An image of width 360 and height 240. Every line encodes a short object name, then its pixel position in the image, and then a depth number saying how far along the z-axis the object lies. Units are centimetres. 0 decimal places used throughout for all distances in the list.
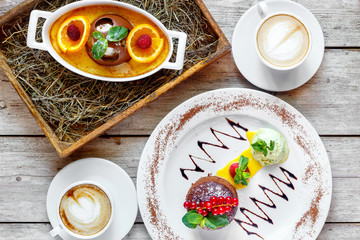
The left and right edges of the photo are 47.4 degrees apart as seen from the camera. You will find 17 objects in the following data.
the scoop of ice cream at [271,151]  143
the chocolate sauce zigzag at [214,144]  150
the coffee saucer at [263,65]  144
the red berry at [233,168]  146
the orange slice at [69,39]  131
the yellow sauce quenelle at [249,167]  148
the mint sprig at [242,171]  141
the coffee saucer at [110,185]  147
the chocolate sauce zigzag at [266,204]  149
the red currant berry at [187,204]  138
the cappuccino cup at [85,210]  142
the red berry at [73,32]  129
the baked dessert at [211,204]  134
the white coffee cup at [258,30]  137
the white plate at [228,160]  146
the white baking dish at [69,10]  129
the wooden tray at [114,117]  137
